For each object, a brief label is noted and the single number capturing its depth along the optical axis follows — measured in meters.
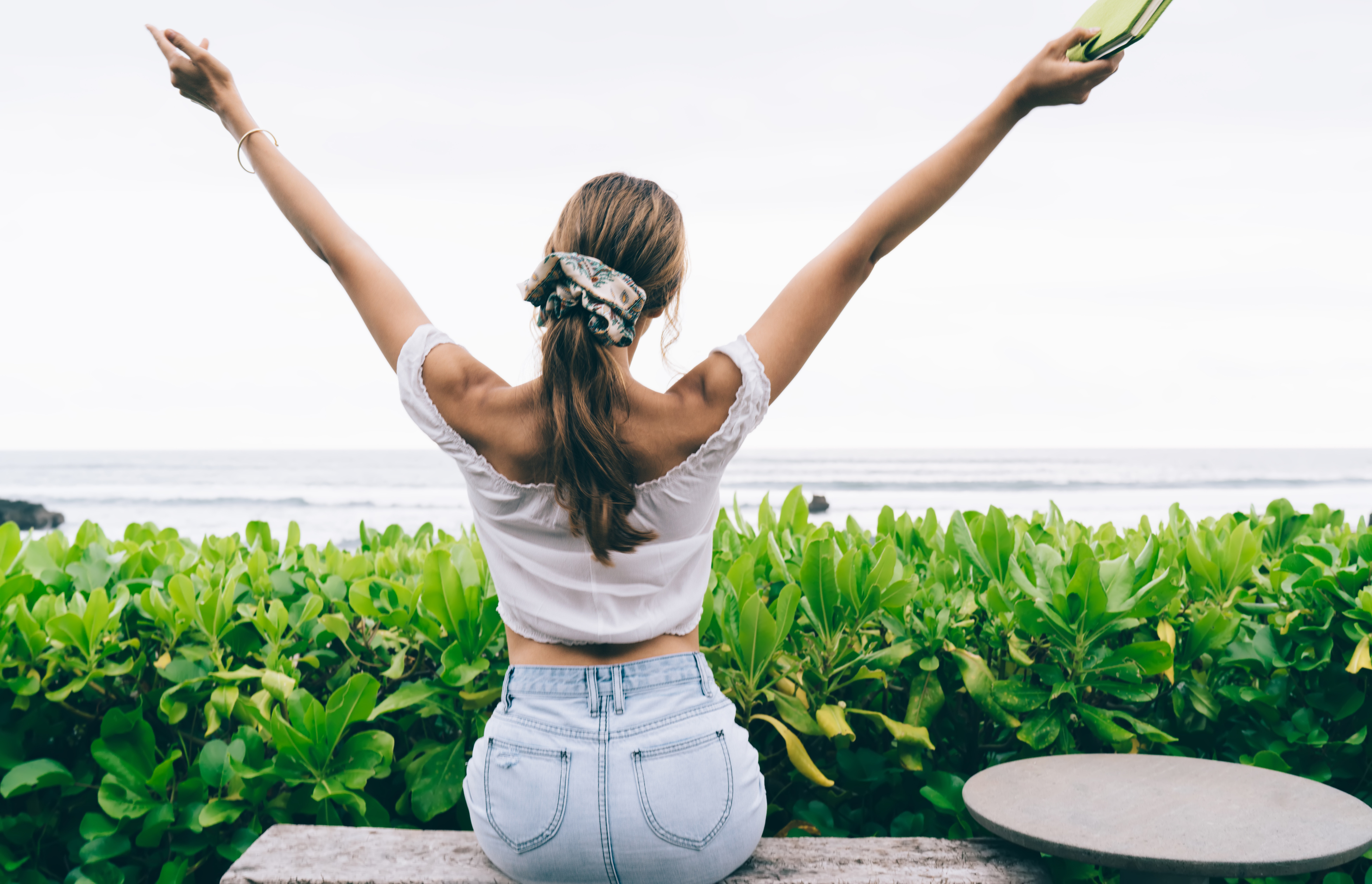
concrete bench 1.66
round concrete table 1.47
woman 1.55
